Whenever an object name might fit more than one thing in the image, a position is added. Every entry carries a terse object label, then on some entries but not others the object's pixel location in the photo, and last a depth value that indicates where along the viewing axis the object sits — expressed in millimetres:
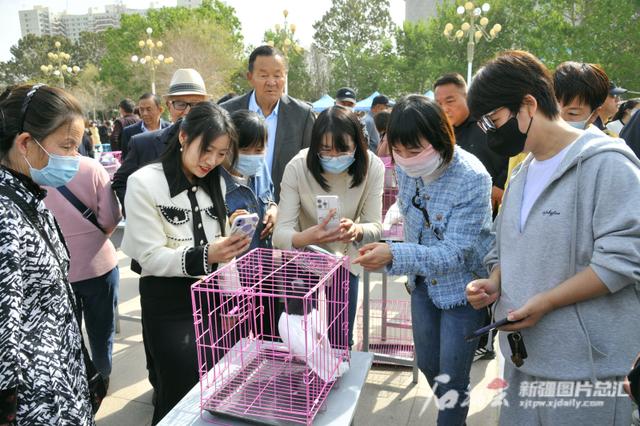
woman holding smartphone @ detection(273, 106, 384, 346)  2375
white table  1404
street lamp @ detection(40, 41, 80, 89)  25075
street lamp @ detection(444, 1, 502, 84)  15344
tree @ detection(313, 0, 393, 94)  43969
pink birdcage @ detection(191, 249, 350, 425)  1404
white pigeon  1431
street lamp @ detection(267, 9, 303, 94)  14966
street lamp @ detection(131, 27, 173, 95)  19816
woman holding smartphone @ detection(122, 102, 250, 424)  1874
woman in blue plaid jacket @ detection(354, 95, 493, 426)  1886
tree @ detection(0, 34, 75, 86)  54156
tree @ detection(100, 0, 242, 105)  38938
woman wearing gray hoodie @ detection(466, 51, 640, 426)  1312
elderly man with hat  2932
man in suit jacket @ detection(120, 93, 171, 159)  4750
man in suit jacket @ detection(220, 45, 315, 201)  3340
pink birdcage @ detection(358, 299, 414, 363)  3517
